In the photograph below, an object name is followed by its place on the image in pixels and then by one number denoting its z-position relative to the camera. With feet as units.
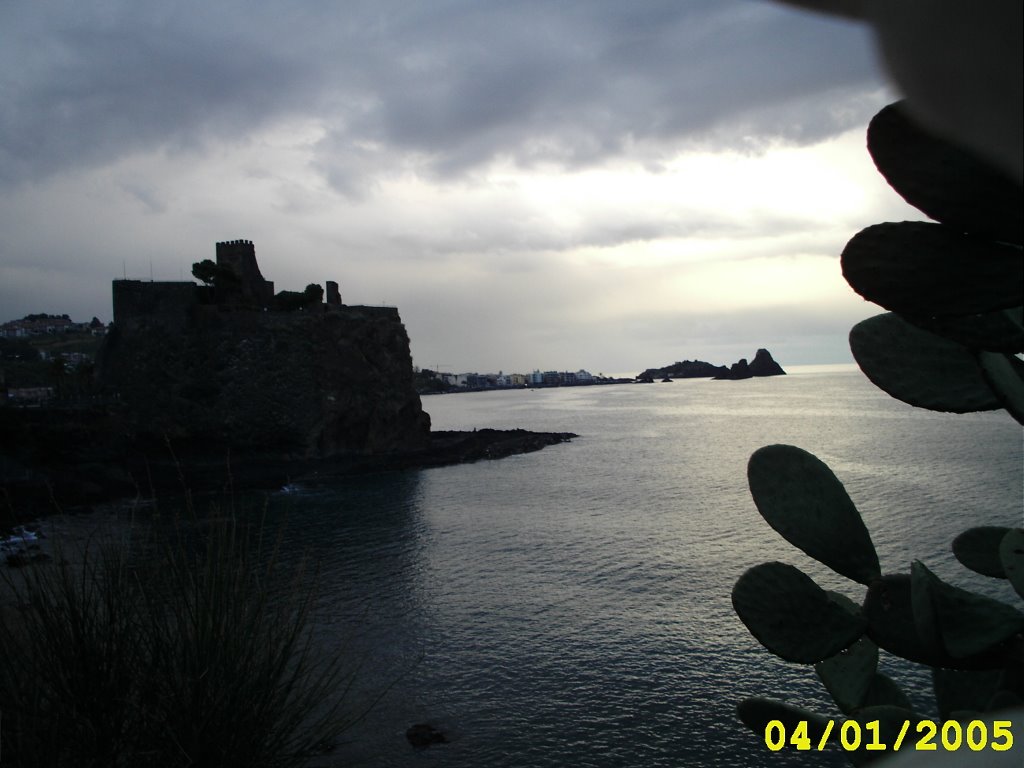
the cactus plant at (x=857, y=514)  3.85
